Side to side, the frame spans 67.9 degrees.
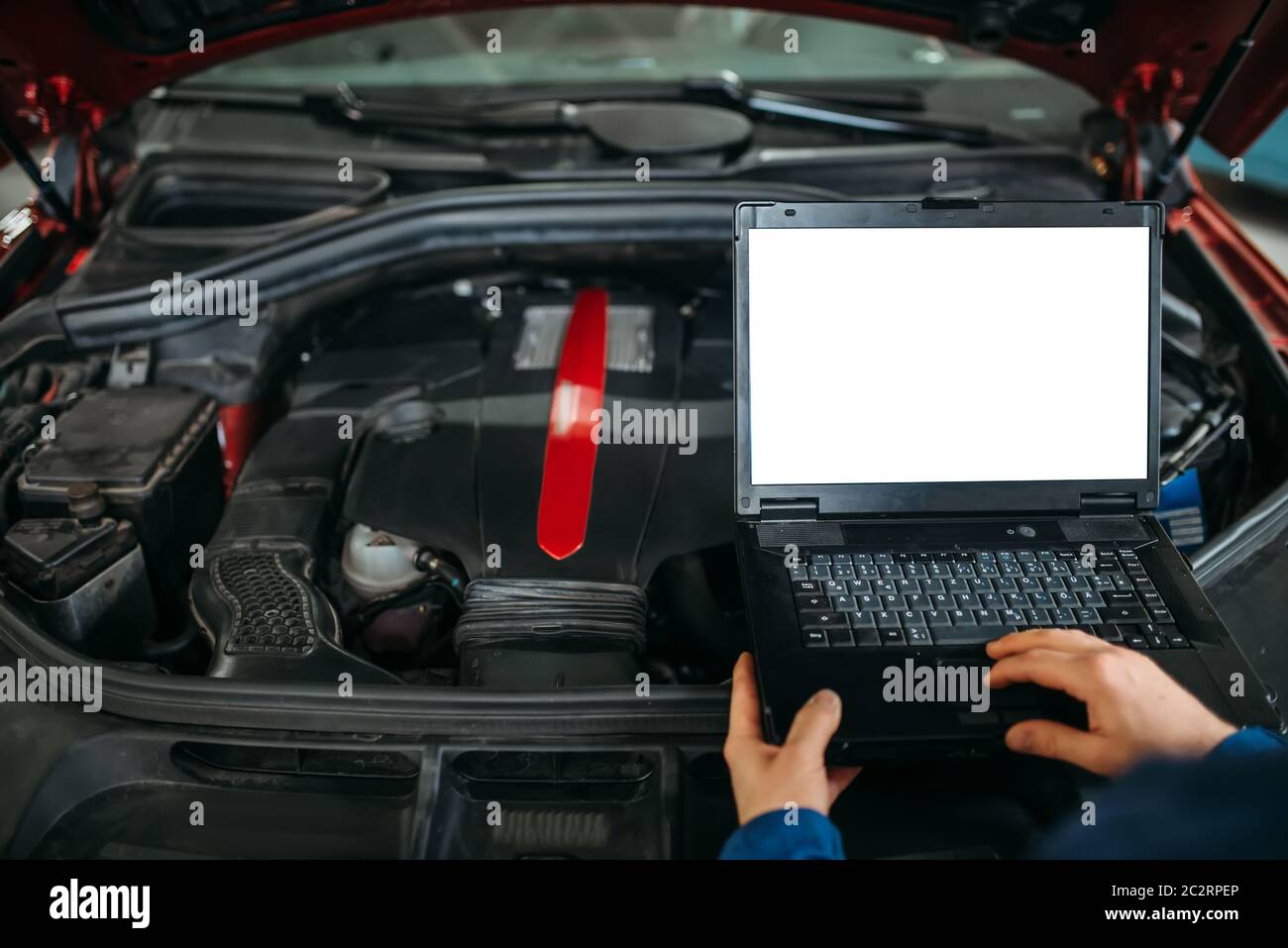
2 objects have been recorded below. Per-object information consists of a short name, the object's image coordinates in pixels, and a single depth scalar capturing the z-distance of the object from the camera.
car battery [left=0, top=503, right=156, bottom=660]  0.99
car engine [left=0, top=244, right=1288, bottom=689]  1.01
